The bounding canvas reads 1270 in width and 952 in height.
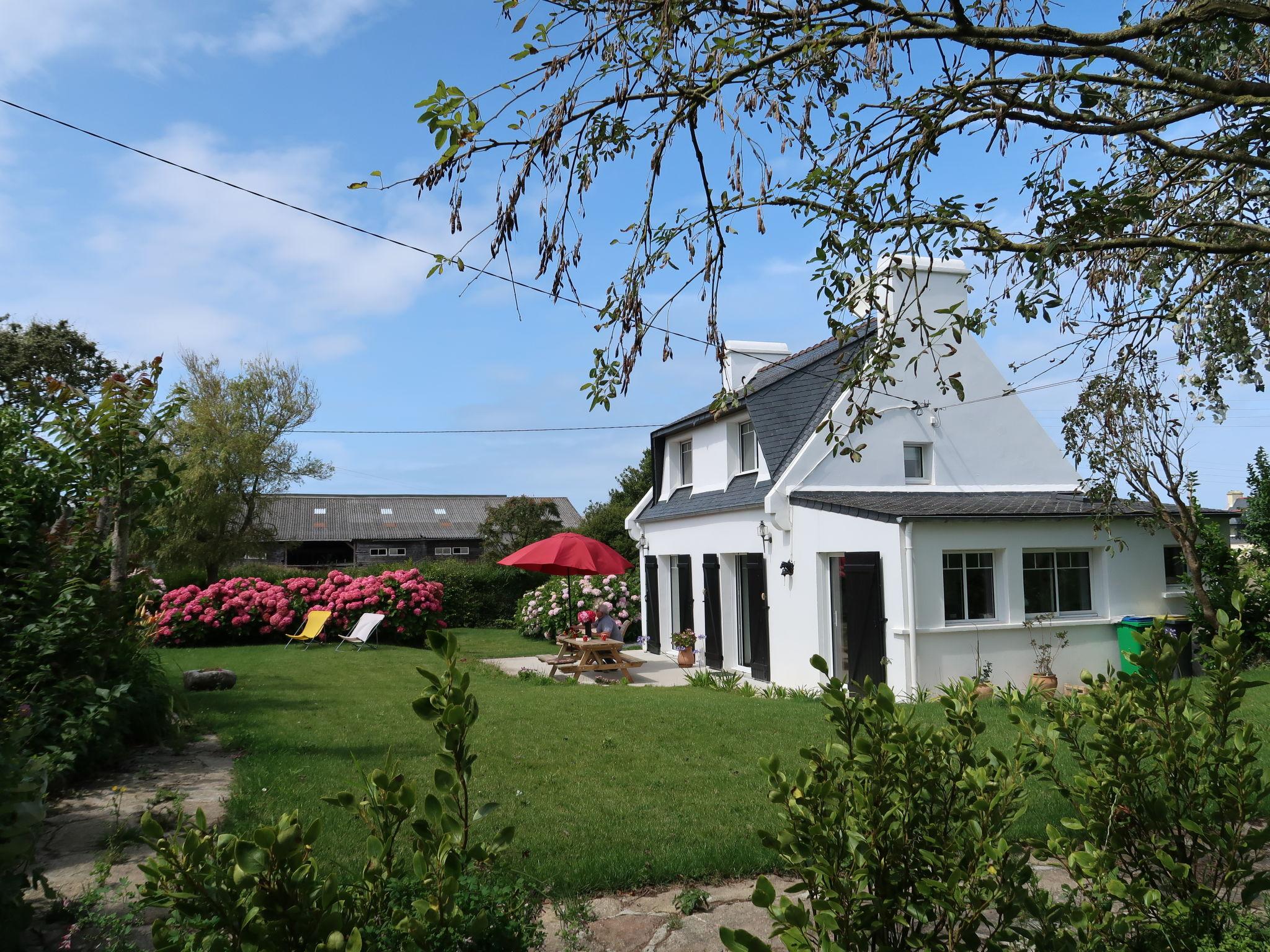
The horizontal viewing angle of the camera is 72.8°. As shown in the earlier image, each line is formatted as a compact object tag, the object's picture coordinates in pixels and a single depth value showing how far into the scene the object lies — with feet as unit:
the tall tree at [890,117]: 14.26
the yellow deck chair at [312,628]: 64.90
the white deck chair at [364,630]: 65.05
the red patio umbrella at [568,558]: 51.13
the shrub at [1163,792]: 9.02
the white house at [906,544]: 42.80
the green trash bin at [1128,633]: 43.89
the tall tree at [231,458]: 100.68
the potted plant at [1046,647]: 43.93
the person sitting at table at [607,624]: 58.13
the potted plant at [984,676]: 41.00
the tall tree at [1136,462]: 32.01
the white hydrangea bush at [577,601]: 74.54
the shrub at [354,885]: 6.19
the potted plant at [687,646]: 60.64
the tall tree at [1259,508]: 56.59
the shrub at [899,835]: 7.92
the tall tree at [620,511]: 100.78
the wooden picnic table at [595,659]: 51.93
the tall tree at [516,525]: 107.55
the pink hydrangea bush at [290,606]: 69.87
